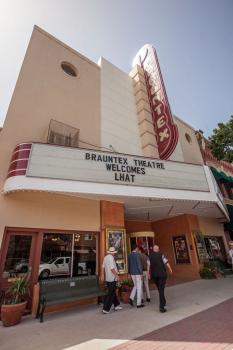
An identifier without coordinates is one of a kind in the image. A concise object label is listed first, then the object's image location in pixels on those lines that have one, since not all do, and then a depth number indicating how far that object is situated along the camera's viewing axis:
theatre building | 6.35
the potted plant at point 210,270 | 10.59
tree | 12.80
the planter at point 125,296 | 6.65
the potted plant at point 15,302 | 4.93
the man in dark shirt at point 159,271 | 5.63
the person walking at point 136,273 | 6.19
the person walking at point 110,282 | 5.71
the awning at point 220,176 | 14.54
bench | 5.51
